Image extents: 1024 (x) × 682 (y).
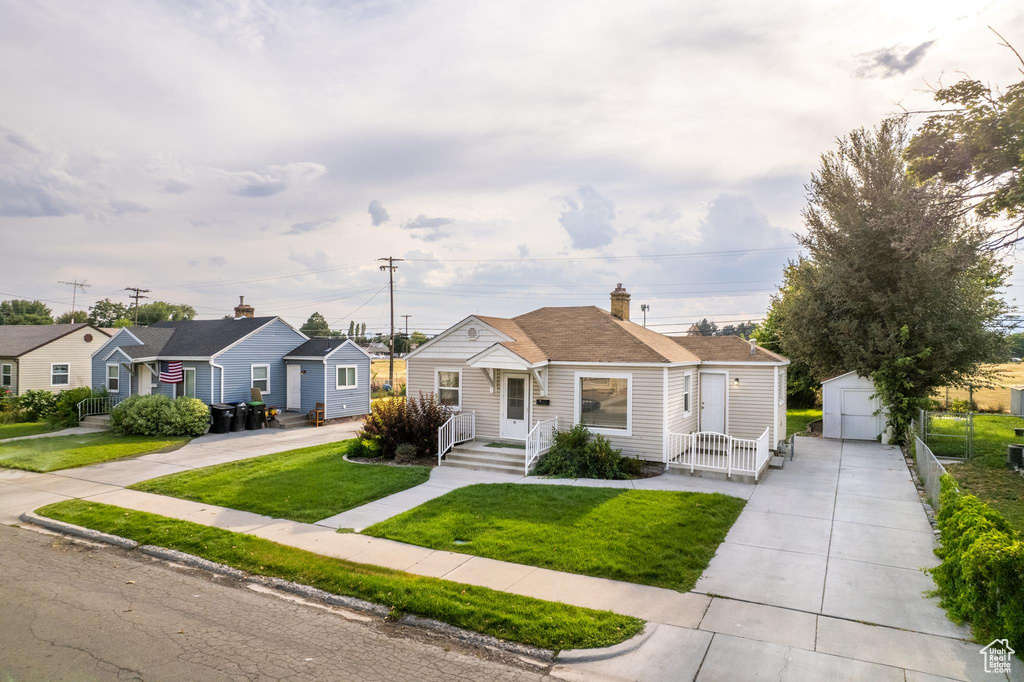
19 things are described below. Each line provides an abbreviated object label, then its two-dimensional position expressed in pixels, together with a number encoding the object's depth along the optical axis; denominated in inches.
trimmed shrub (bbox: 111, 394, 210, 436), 807.7
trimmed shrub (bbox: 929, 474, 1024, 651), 215.0
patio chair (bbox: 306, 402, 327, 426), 969.4
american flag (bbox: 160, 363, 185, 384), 897.5
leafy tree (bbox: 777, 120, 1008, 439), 751.7
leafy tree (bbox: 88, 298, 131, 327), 3565.5
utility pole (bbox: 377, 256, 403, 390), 1443.2
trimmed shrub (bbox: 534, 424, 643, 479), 545.0
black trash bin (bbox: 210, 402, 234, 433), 862.5
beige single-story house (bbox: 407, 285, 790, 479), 583.2
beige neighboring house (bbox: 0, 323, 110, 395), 1206.6
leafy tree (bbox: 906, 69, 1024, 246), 387.2
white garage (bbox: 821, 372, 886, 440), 794.2
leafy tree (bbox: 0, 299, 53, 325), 3171.3
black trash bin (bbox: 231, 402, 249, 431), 881.5
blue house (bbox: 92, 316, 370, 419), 914.7
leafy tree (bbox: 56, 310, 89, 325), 3170.0
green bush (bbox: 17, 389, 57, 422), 1042.7
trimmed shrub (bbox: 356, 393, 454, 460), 633.6
